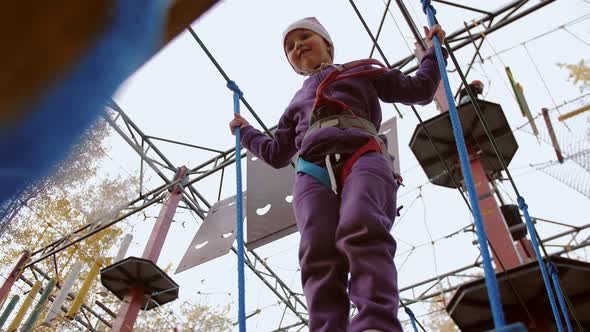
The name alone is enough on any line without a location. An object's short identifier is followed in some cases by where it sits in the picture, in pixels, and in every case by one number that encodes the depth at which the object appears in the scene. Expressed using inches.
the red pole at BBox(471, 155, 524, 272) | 148.3
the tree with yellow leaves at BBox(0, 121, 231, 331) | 263.4
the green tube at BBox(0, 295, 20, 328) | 161.7
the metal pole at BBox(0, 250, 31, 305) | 286.7
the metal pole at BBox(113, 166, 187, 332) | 198.5
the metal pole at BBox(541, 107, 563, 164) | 177.7
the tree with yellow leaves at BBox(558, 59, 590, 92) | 244.7
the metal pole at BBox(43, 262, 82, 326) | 193.2
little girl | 41.8
